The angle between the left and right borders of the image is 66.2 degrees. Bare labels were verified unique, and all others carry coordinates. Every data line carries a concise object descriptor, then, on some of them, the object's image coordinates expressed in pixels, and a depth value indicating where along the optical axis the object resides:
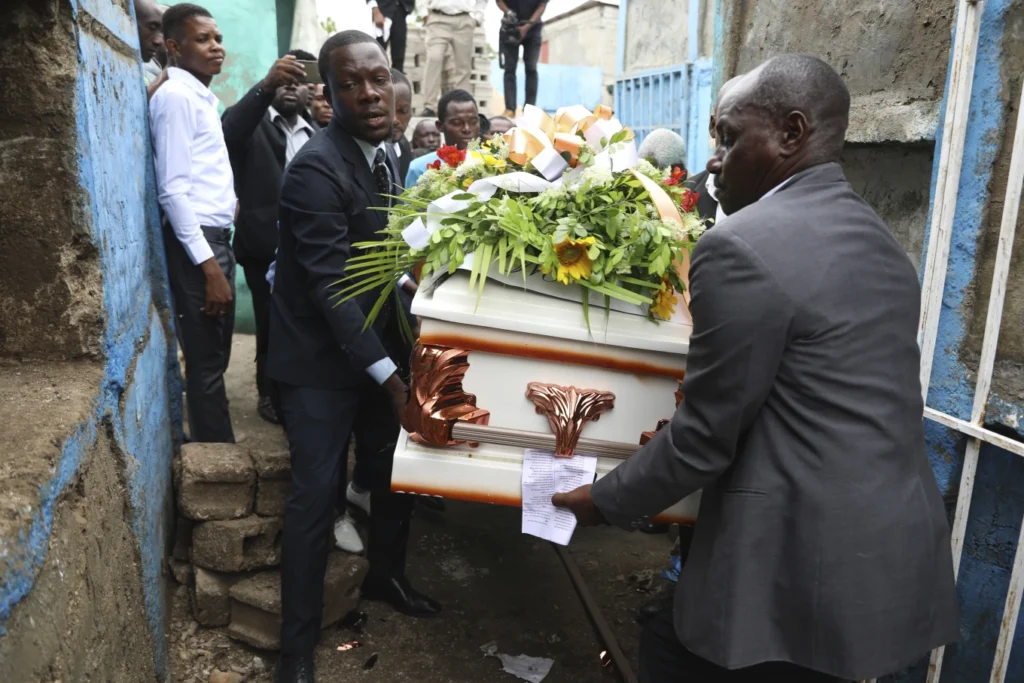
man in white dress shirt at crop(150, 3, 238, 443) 3.44
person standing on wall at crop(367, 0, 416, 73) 7.67
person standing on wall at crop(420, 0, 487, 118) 8.14
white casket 1.90
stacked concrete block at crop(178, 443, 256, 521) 3.03
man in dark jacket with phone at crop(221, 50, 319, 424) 4.01
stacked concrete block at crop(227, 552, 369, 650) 2.94
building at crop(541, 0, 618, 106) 19.17
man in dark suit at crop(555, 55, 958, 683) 1.53
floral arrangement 1.90
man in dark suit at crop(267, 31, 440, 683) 2.63
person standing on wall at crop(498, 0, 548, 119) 8.20
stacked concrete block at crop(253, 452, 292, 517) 3.10
